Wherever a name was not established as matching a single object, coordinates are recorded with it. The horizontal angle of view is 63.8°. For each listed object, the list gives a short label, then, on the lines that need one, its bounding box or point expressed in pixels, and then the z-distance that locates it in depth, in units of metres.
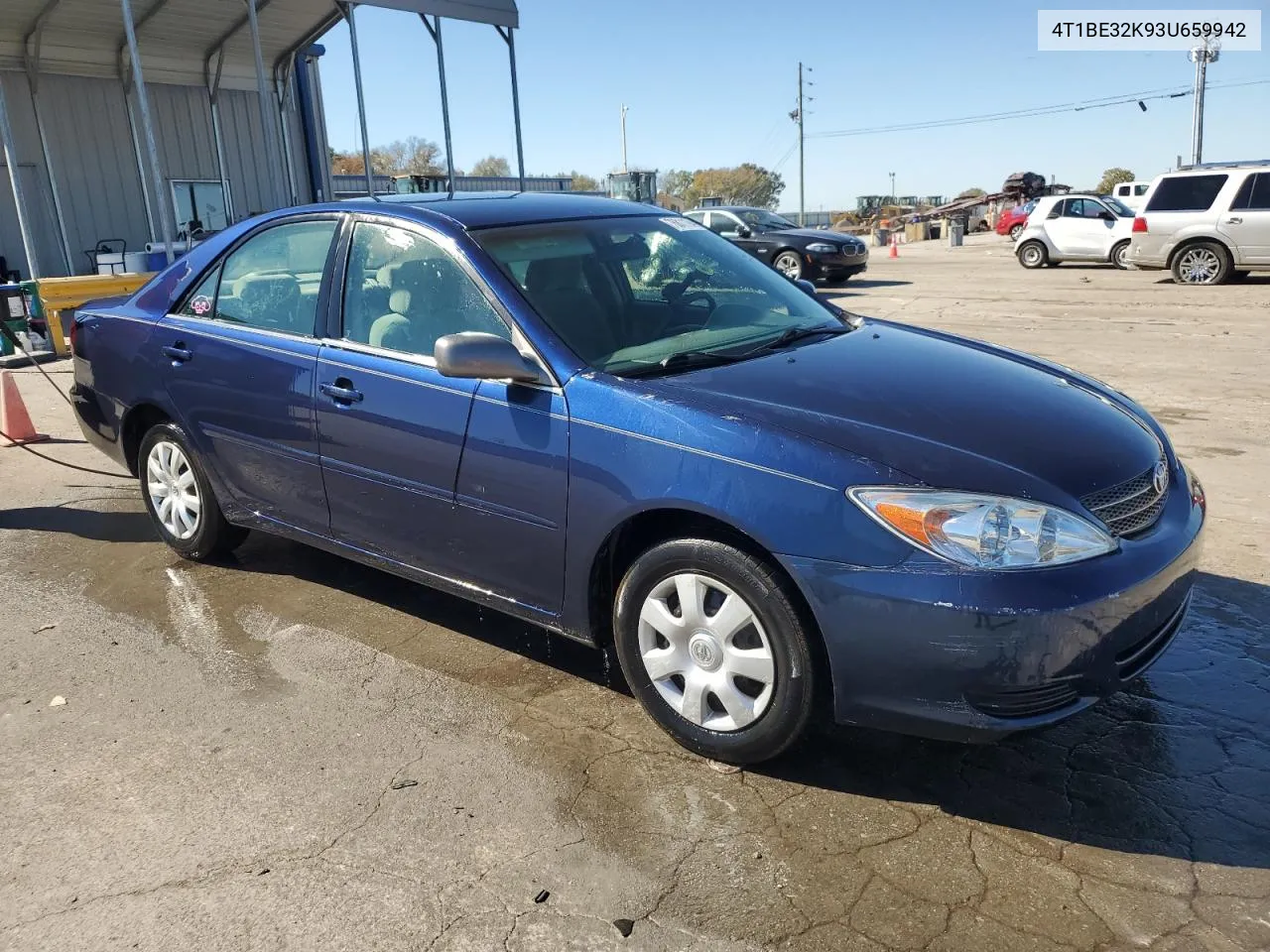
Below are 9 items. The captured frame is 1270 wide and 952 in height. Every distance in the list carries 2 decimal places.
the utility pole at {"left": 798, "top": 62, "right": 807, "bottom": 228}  54.24
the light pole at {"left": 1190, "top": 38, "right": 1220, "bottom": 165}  49.10
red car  36.44
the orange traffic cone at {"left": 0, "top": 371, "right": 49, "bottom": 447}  7.56
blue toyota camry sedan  2.65
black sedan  18.70
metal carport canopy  16.33
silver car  16.20
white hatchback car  21.56
